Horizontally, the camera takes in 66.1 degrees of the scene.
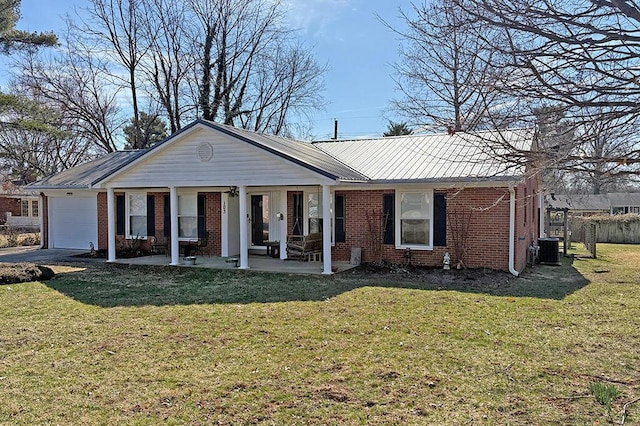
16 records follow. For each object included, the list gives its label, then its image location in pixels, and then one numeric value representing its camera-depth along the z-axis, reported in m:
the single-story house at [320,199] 12.71
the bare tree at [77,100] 27.75
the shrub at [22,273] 11.28
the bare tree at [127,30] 28.12
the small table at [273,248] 15.68
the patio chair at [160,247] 16.98
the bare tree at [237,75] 30.31
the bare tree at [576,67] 3.78
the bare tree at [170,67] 29.16
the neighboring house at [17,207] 37.03
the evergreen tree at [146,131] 30.09
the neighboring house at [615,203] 48.16
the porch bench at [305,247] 14.30
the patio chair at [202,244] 16.62
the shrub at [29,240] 21.47
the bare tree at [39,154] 33.12
